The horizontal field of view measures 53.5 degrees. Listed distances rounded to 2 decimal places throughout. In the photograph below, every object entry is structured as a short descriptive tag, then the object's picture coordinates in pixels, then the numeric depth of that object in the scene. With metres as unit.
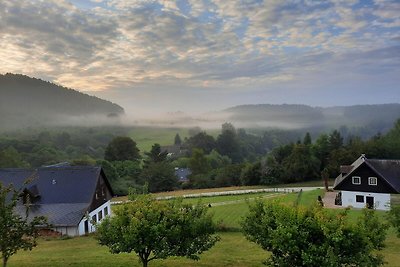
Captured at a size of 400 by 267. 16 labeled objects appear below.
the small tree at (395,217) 21.38
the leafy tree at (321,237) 14.06
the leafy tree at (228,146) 156.62
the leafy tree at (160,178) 80.50
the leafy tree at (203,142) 155.88
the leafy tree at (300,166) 76.44
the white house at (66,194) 38.34
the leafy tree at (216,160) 120.91
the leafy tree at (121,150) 108.56
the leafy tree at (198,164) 102.81
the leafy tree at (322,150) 83.69
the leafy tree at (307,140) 97.26
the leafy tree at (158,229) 16.06
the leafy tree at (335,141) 87.12
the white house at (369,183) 48.06
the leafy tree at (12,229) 16.30
